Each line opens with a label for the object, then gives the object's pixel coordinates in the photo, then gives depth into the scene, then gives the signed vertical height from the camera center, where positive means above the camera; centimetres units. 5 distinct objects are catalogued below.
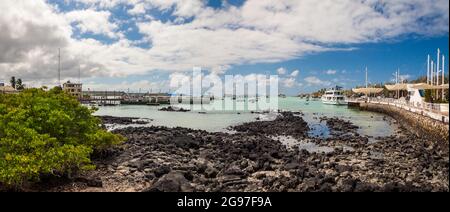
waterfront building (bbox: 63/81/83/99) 10348 +368
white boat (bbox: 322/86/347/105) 8175 +27
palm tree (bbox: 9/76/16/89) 9765 +505
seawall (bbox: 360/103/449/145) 2056 -182
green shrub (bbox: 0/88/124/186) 1092 -127
